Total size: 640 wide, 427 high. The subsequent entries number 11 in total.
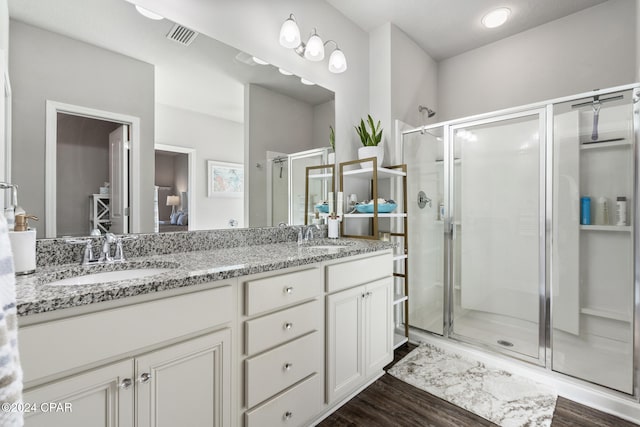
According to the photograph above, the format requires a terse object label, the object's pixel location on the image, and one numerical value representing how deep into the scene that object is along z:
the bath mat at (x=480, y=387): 1.53
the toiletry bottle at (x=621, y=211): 1.67
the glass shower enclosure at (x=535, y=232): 1.69
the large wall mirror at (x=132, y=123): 1.10
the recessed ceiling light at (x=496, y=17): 2.28
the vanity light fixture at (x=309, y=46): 1.77
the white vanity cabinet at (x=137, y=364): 0.70
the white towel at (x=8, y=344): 0.41
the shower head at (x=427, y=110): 2.77
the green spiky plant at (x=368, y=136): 2.26
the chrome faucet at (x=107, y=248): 1.16
